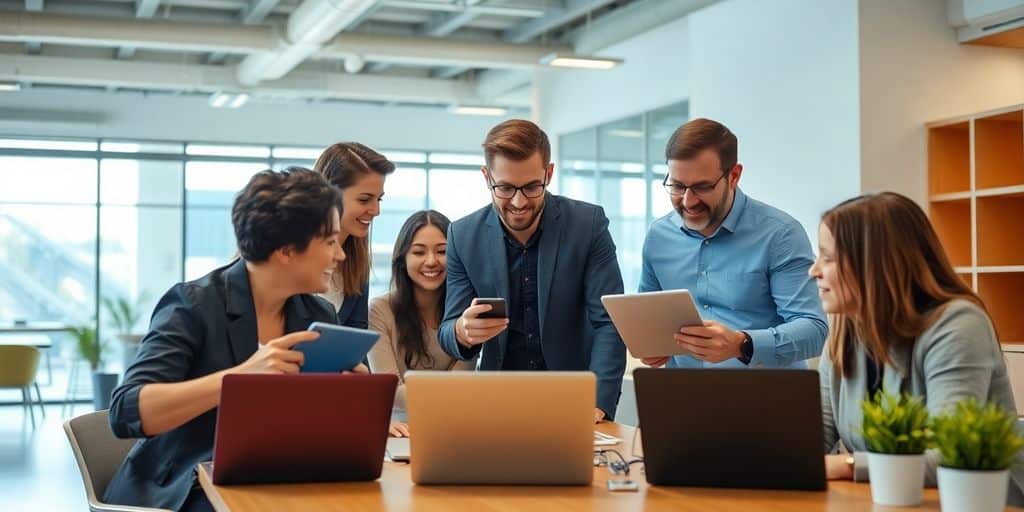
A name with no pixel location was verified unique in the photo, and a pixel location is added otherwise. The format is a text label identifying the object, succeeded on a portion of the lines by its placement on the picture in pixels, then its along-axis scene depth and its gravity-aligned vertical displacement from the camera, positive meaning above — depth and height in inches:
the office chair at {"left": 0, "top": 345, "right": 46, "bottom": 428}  431.2 -33.0
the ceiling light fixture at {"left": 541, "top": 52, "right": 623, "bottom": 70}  392.8 +74.9
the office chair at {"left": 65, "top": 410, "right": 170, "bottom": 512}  114.7 -17.4
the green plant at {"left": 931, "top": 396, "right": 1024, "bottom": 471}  77.6 -10.6
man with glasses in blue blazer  140.6 -0.3
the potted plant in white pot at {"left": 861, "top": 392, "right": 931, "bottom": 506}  84.7 -12.4
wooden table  87.3 -17.1
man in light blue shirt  135.4 +2.8
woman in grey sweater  93.5 -2.1
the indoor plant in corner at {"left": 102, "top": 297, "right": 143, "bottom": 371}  564.4 -17.5
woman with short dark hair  104.2 -3.3
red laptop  91.7 -12.1
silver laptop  92.0 -11.8
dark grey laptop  90.1 -11.3
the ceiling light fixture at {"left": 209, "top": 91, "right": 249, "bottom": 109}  502.5 +79.9
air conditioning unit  285.7 +66.5
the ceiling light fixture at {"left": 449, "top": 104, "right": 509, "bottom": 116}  511.5 +75.8
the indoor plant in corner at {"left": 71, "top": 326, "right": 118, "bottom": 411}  472.4 -35.9
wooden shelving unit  284.8 +16.5
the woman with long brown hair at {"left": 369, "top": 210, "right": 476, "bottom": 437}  152.3 -3.7
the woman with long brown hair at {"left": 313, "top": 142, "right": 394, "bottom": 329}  142.8 +8.8
